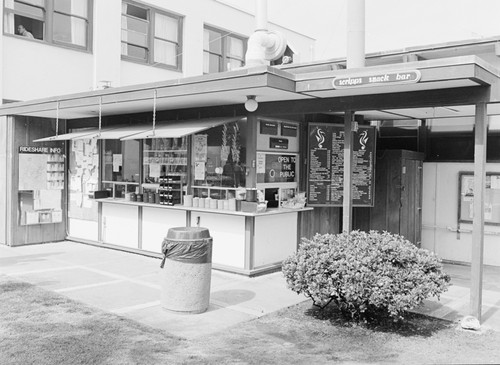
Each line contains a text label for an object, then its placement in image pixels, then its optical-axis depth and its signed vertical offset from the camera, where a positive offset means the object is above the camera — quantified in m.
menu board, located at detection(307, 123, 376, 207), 9.38 +0.17
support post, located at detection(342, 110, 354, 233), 7.34 +0.06
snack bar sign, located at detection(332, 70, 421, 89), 5.83 +1.12
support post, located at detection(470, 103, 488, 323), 5.98 -0.41
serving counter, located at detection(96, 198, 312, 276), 8.45 -1.03
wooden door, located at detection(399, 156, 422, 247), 9.97 -0.48
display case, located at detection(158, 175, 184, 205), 9.68 -0.35
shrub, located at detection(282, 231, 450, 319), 5.48 -1.09
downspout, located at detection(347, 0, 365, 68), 8.12 +2.25
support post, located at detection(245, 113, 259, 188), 8.55 +0.35
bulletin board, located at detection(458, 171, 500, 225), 9.55 -0.40
